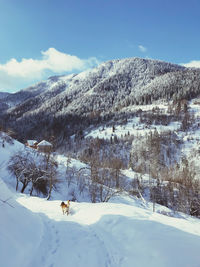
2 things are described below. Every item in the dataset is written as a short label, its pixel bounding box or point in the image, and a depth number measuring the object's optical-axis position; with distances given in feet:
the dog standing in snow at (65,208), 33.81
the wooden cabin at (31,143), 266.77
